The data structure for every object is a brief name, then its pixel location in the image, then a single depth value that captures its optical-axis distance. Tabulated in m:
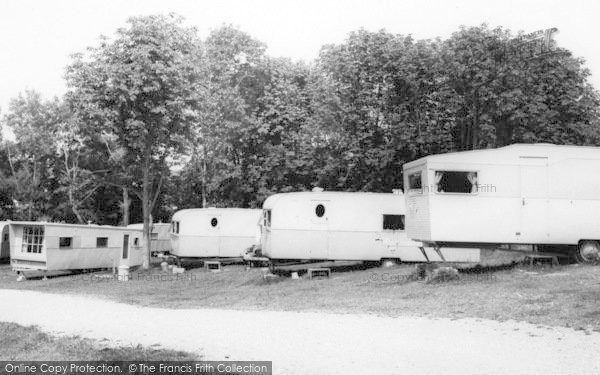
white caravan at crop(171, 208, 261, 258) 29.14
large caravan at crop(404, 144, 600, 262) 17.36
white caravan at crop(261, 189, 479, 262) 22.22
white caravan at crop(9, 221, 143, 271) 25.48
